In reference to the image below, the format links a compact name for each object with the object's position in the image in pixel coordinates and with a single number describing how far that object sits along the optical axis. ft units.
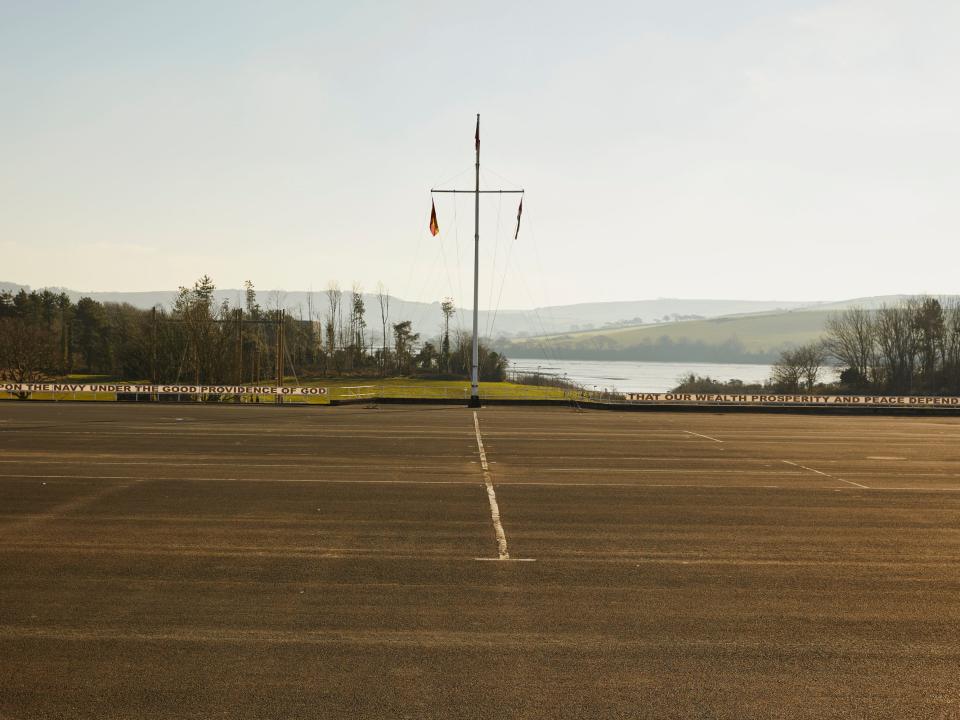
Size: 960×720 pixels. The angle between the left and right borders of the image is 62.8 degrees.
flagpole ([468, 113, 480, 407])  131.03
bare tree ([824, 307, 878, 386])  343.67
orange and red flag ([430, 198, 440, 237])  137.39
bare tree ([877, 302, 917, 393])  331.16
